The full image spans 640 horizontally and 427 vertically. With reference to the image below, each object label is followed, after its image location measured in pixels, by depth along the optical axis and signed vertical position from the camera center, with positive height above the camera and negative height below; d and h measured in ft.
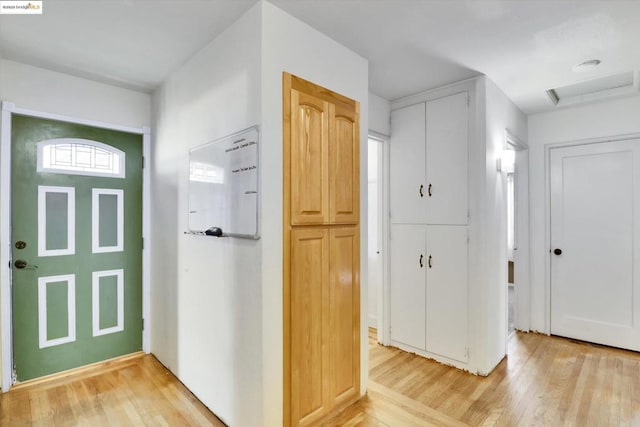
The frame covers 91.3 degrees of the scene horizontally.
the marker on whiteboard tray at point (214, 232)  6.83 -0.35
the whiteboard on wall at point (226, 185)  6.02 +0.67
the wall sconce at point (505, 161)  9.66 +1.73
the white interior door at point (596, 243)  10.55 -0.98
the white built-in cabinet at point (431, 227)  9.33 -0.36
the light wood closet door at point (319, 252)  6.25 -0.80
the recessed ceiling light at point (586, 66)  8.23 +4.06
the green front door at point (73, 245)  8.41 -0.83
